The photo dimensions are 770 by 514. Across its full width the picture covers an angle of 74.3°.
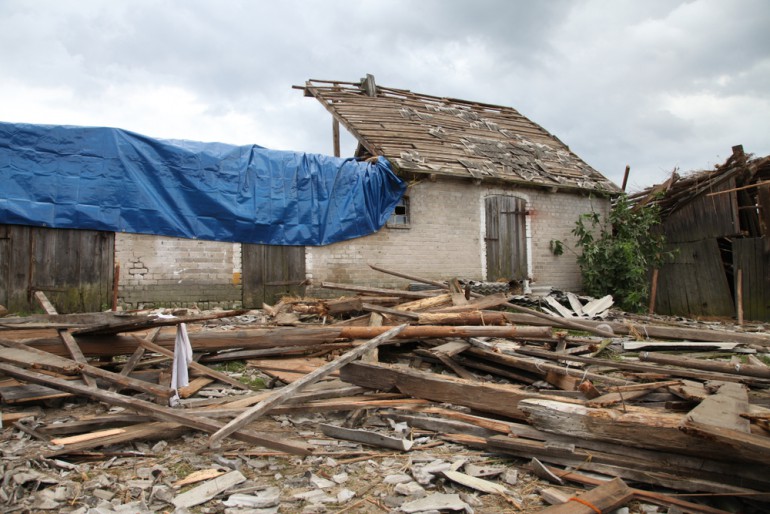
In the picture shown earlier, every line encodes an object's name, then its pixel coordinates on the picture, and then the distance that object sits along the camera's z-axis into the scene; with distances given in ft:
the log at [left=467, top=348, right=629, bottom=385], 16.39
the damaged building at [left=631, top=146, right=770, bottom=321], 39.52
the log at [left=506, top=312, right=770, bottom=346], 22.77
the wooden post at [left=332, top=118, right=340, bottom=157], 48.19
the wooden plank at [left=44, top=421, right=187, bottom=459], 11.76
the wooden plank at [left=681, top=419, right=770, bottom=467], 9.04
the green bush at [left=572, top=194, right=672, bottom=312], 41.27
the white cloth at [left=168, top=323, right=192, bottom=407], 16.15
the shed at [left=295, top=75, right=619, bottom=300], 38.52
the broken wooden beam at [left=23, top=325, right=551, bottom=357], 17.15
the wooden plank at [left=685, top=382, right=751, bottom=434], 10.00
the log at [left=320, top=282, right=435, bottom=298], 29.60
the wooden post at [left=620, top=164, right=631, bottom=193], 47.32
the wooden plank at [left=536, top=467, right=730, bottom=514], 9.55
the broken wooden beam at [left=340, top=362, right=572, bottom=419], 13.42
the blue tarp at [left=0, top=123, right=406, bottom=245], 28.60
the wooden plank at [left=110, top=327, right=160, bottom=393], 16.12
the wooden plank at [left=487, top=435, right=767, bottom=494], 10.02
